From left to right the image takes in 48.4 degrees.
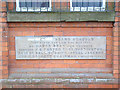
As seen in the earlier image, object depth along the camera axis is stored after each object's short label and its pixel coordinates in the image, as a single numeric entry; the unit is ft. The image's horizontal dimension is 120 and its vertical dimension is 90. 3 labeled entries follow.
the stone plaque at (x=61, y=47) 11.89
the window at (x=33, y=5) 11.98
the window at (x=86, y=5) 12.01
